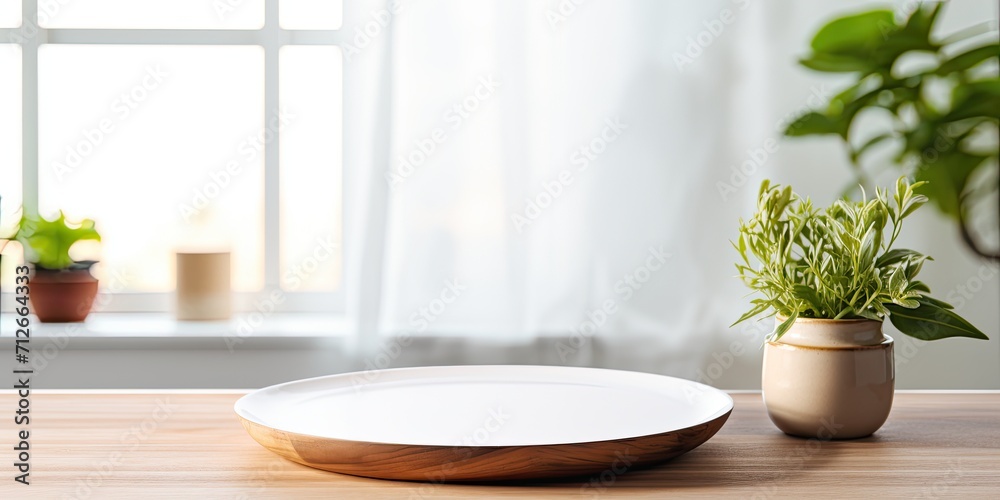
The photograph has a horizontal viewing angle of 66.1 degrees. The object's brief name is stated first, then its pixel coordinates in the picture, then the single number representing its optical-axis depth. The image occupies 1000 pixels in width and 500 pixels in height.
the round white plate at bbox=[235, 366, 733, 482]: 0.54
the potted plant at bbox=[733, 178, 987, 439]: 0.66
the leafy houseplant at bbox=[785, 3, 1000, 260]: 1.45
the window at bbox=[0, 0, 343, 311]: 1.67
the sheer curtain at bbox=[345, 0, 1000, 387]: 1.49
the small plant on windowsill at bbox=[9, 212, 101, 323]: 1.56
